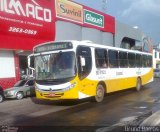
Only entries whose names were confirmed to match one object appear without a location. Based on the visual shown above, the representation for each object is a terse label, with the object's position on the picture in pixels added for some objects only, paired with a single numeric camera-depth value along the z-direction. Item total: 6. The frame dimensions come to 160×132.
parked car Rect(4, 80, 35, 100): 9.95
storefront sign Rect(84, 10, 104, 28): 16.54
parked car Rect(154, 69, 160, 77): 22.06
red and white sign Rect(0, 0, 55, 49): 11.40
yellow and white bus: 7.20
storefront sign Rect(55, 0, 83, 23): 14.15
